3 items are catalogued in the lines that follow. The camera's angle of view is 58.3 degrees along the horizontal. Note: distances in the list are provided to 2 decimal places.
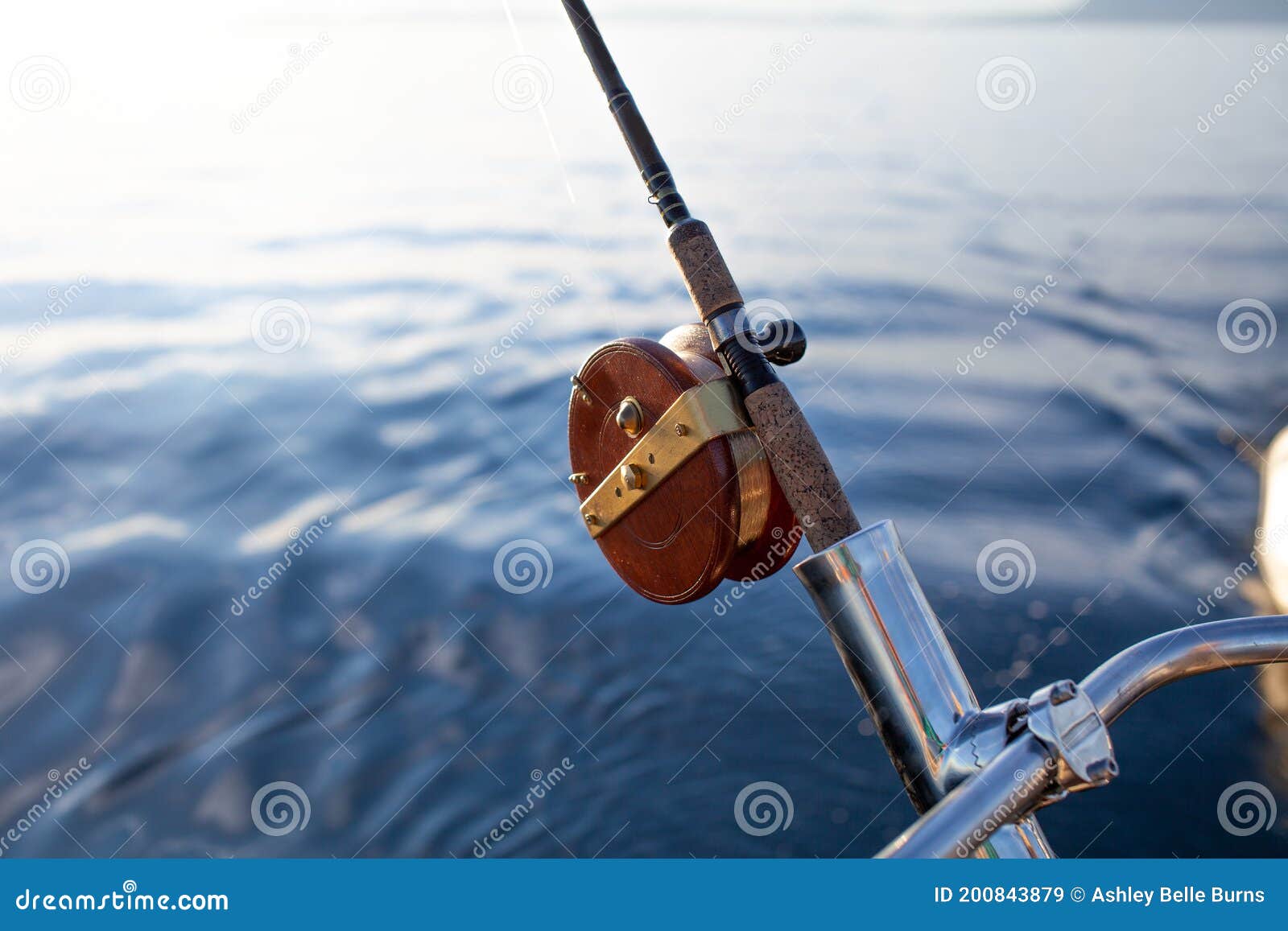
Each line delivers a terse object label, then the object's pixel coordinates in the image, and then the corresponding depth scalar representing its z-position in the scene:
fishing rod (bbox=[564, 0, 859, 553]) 0.83
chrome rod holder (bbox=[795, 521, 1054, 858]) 0.74
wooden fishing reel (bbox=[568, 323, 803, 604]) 0.86
